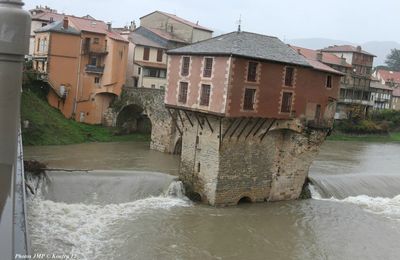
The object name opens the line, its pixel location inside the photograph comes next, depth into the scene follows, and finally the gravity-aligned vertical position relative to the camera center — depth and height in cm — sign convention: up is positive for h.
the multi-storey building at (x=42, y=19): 4697 +655
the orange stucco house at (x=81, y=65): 4128 +212
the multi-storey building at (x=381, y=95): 7538 +387
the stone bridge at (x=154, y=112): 3806 -136
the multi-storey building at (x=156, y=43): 4672 +530
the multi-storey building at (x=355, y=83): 6431 +459
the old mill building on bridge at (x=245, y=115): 2412 -44
